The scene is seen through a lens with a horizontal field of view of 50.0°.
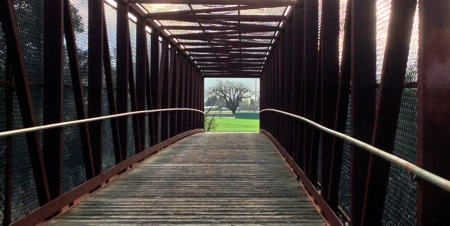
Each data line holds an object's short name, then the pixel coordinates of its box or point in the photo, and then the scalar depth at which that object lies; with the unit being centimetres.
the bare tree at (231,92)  10621
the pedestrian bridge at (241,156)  237
